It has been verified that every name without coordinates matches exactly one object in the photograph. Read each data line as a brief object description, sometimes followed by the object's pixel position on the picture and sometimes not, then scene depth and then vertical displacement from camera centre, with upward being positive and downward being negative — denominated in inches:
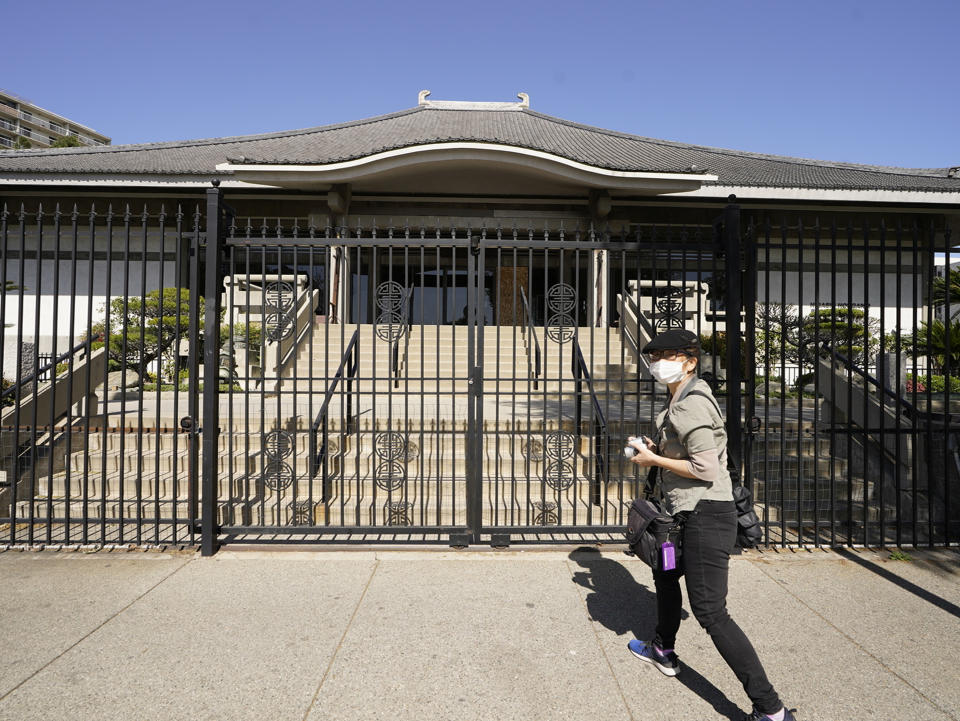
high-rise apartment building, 2477.9 +1143.4
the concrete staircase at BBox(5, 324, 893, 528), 187.8 -42.3
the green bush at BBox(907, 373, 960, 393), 444.5 -10.6
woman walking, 90.8 -23.1
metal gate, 178.2 -32.7
